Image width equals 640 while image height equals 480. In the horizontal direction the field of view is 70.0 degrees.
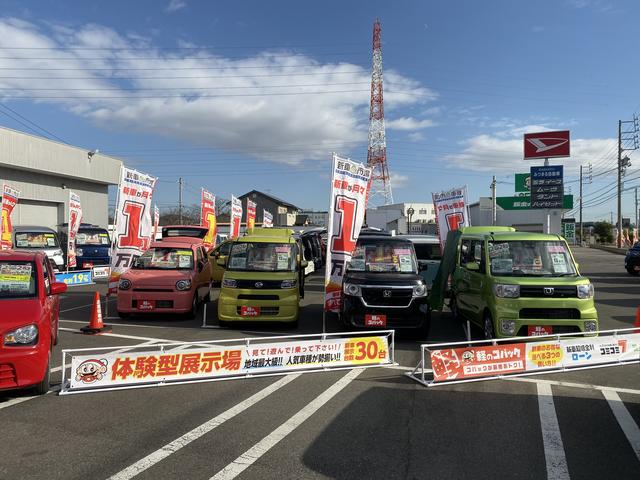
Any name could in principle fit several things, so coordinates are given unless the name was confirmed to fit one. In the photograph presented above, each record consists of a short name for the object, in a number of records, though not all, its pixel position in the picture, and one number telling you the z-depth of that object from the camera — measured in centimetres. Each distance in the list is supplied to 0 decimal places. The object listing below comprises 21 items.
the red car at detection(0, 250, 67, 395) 484
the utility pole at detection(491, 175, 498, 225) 4012
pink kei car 1009
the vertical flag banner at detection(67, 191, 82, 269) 1850
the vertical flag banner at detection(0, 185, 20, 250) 1731
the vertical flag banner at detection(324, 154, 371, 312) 955
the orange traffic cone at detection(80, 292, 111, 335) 903
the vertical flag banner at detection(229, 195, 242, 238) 2128
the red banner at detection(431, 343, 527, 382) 584
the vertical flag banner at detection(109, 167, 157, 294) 1171
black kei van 806
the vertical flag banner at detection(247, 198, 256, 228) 2183
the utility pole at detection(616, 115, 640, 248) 4778
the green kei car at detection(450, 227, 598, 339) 718
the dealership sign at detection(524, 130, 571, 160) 2736
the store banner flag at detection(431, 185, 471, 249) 1484
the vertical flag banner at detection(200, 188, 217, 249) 2055
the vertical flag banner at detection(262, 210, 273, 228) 2656
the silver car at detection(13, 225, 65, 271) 1812
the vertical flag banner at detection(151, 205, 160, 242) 2478
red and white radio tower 5241
